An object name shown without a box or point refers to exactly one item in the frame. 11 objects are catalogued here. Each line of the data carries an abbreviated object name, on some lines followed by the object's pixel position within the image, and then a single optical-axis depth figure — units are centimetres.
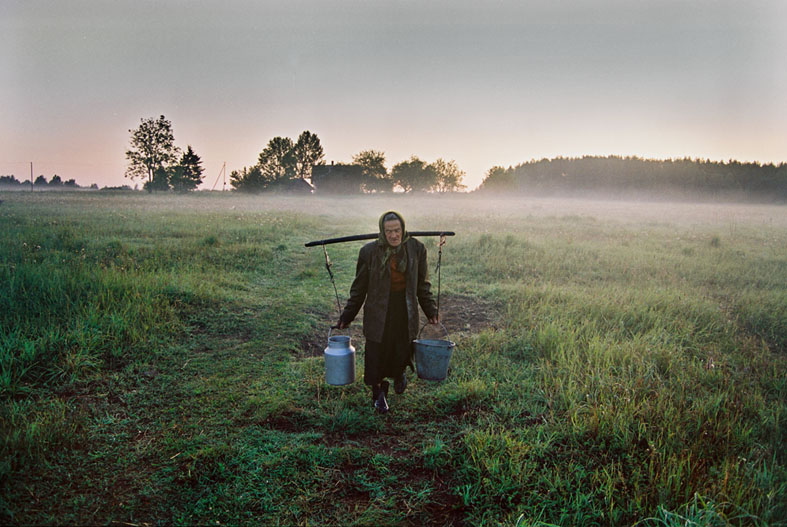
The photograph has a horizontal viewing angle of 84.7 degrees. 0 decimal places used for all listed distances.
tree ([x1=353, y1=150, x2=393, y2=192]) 7388
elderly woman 457
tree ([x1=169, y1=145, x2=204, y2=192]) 7288
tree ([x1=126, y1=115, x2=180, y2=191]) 7356
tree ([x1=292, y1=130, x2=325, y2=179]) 8494
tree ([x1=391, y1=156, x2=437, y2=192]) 8688
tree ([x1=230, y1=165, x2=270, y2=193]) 7675
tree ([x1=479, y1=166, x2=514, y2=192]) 9162
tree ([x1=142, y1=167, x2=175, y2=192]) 7006
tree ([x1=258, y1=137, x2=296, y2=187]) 8156
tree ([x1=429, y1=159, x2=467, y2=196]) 9589
